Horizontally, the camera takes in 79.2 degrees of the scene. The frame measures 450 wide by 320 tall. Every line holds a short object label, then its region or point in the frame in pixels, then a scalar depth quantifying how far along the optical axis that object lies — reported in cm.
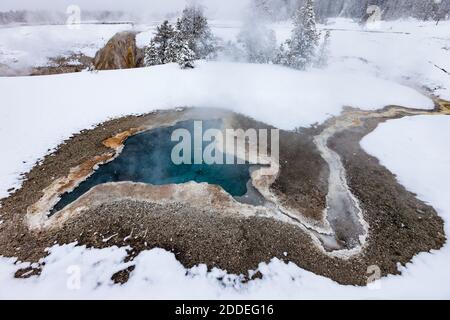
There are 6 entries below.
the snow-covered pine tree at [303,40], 3102
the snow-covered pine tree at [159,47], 3052
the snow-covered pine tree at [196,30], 3423
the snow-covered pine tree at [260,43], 3734
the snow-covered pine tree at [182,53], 2621
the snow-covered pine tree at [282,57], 3180
